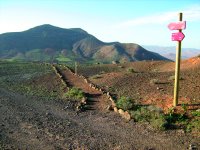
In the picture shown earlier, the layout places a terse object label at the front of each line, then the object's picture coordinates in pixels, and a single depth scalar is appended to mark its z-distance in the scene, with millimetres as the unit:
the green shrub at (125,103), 11340
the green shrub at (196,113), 9769
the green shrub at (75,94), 14122
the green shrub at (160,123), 9211
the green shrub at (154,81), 15010
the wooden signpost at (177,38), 10447
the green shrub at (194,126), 9003
